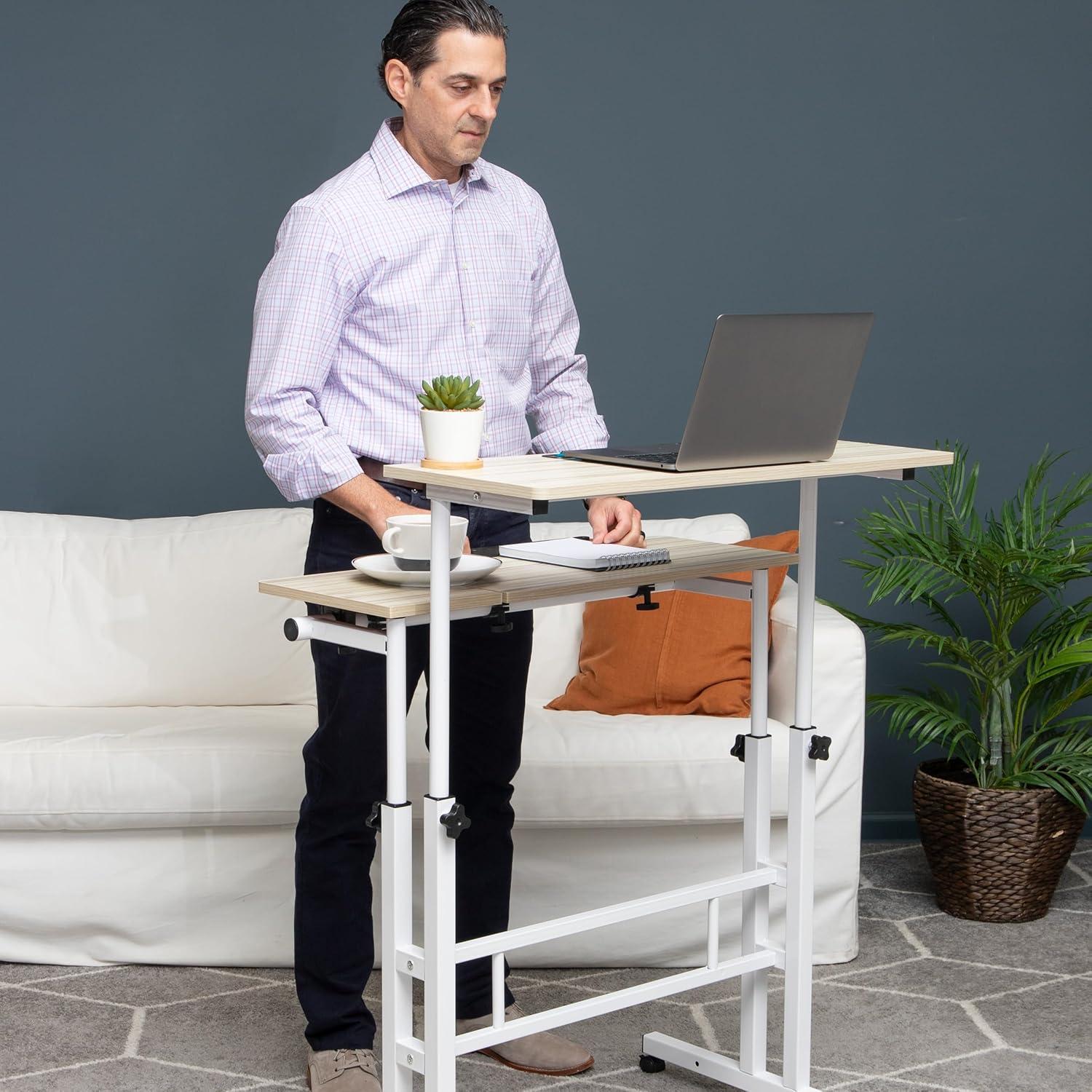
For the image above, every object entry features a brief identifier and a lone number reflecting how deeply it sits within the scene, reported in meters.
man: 5.13
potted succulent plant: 4.85
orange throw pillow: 6.12
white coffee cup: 4.93
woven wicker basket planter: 6.23
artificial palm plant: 6.18
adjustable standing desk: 4.81
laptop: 4.71
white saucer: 4.95
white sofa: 5.87
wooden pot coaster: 4.83
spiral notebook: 5.07
